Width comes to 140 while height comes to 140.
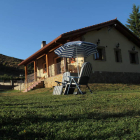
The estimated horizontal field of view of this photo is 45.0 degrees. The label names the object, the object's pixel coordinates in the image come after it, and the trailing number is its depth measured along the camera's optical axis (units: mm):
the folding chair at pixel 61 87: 6761
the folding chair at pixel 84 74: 6319
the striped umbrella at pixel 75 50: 8873
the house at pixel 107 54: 12062
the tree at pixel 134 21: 27812
